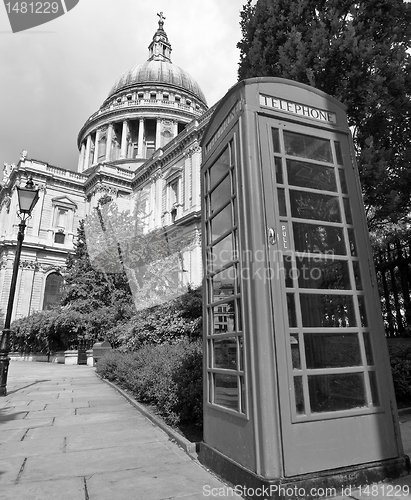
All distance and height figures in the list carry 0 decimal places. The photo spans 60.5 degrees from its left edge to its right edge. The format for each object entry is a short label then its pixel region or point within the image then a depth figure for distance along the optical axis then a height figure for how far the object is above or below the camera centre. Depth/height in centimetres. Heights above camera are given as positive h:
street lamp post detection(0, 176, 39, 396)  884 +216
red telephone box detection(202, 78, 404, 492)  266 +39
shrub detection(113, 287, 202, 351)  1077 +88
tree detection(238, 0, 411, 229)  752 +592
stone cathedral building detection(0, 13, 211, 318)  3644 +2058
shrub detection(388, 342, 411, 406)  556 -45
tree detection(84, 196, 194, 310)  1855 +534
